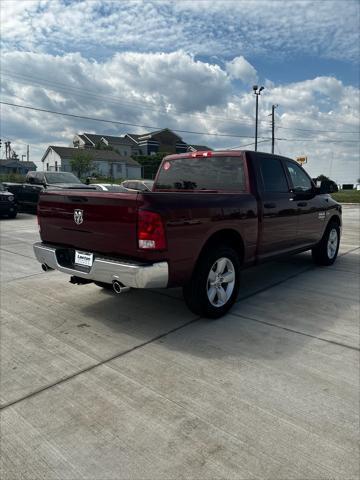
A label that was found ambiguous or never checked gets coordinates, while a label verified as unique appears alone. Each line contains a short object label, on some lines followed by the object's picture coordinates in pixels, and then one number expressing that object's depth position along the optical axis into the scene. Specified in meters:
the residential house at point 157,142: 80.00
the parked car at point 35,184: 14.66
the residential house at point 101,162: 60.22
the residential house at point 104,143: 71.53
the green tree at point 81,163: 53.53
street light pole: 29.72
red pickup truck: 3.35
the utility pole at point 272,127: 35.86
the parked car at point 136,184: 17.55
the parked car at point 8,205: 13.90
